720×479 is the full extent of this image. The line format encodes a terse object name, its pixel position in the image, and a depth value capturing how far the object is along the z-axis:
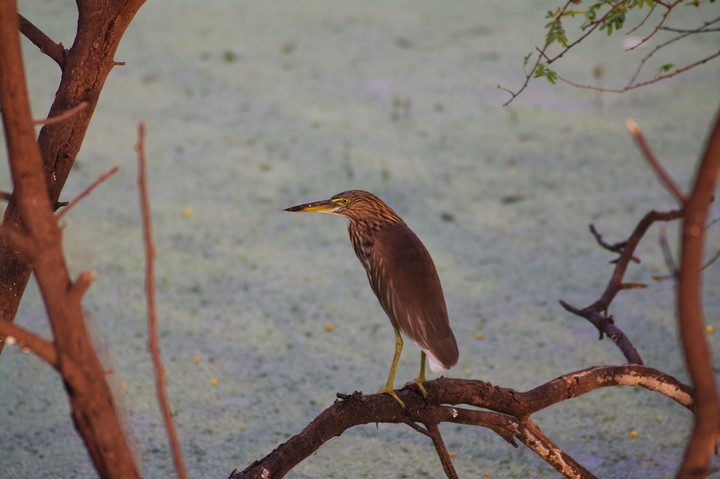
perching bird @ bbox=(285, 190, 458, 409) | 13.20
